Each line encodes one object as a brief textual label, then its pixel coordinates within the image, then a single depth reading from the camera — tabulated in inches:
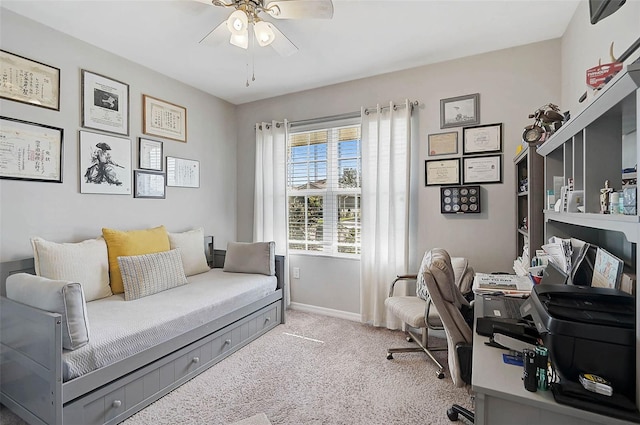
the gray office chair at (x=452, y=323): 64.6
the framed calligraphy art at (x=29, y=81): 83.0
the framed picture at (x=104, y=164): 100.9
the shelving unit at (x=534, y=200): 77.6
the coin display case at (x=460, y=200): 108.7
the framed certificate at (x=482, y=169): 106.3
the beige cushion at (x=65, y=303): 63.3
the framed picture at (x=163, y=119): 119.7
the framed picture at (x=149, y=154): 118.2
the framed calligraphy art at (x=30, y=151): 83.2
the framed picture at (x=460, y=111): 109.9
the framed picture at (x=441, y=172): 112.9
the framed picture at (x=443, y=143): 113.3
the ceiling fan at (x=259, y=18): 70.9
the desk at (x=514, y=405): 33.8
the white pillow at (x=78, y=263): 83.2
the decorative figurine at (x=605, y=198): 40.8
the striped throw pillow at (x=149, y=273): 93.9
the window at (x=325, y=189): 134.8
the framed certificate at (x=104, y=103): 101.0
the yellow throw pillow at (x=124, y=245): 99.0
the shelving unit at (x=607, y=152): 32.1
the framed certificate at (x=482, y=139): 106.5
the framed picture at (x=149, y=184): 116.9
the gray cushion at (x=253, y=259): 126.7
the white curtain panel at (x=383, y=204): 120.2
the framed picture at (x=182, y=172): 129.3
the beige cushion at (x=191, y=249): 121.5
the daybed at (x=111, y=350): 61.9
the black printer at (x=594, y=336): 33.3
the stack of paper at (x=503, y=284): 69.6
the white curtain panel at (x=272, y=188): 144.9
